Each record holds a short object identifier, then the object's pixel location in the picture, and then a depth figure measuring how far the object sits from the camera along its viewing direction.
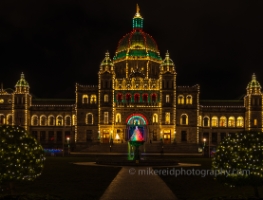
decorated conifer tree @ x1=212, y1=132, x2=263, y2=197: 23.36
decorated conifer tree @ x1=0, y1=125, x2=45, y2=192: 22.91
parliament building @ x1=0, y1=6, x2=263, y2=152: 103.50
